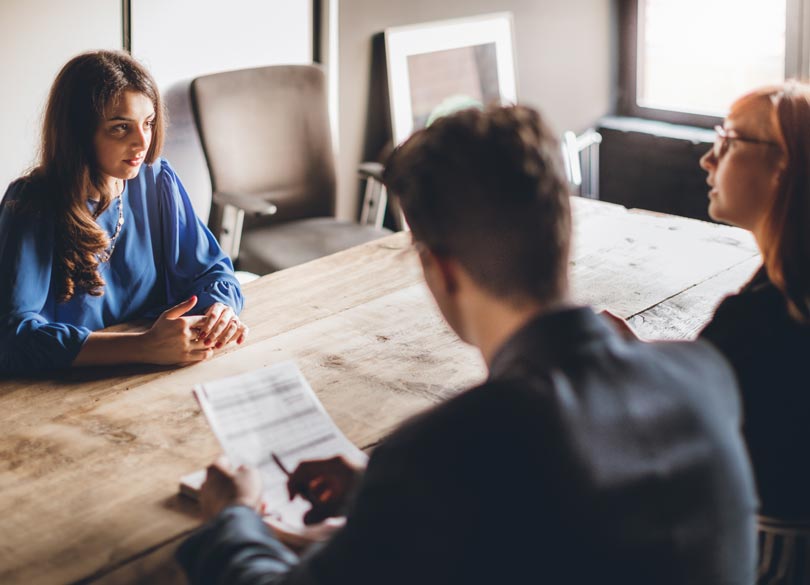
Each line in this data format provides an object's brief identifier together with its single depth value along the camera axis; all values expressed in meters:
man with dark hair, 0.84
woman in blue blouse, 1.83
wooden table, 1.31
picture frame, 4.05
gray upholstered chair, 3.21
